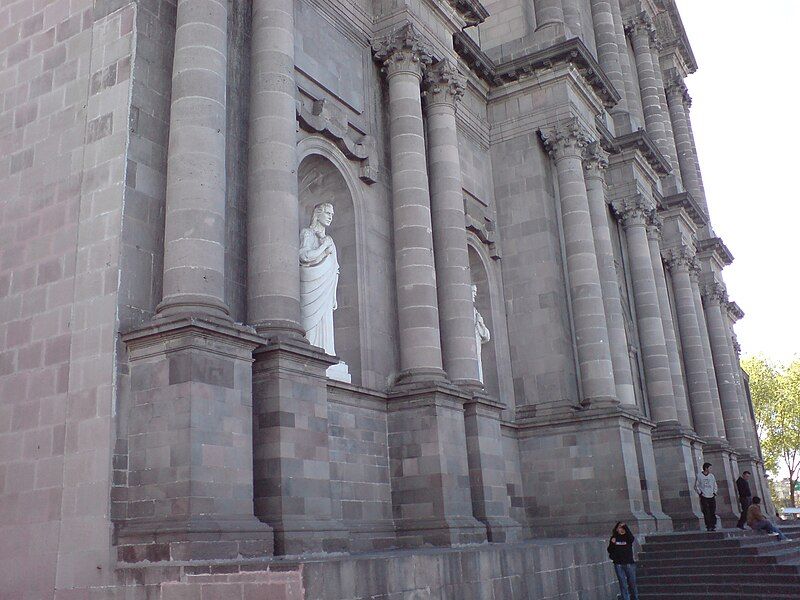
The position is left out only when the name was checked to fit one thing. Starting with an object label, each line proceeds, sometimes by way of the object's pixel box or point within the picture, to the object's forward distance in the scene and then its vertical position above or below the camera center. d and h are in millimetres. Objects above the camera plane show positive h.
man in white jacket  28953 +1165
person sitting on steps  25002 +26
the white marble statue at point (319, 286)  19281 +6055
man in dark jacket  30984 +1123
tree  76625 +10128
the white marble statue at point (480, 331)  27062 +6579
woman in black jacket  19116 -600
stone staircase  20172 -1069
